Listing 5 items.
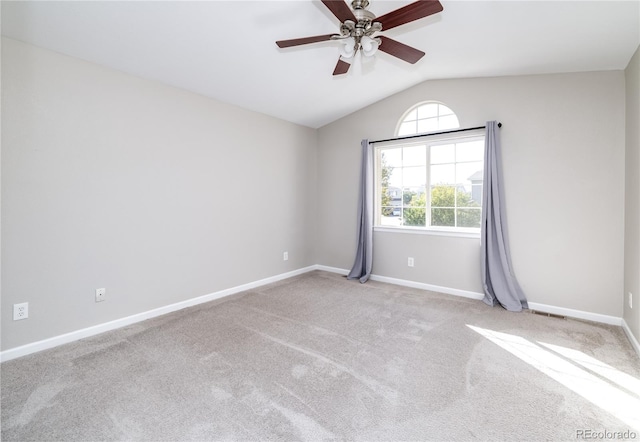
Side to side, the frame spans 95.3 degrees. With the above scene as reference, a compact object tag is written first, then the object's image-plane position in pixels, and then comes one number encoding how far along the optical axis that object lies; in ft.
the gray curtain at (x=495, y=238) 10.73
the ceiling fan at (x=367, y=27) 5.58
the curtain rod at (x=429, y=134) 11.43
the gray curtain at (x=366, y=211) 14.11
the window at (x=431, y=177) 12.12
